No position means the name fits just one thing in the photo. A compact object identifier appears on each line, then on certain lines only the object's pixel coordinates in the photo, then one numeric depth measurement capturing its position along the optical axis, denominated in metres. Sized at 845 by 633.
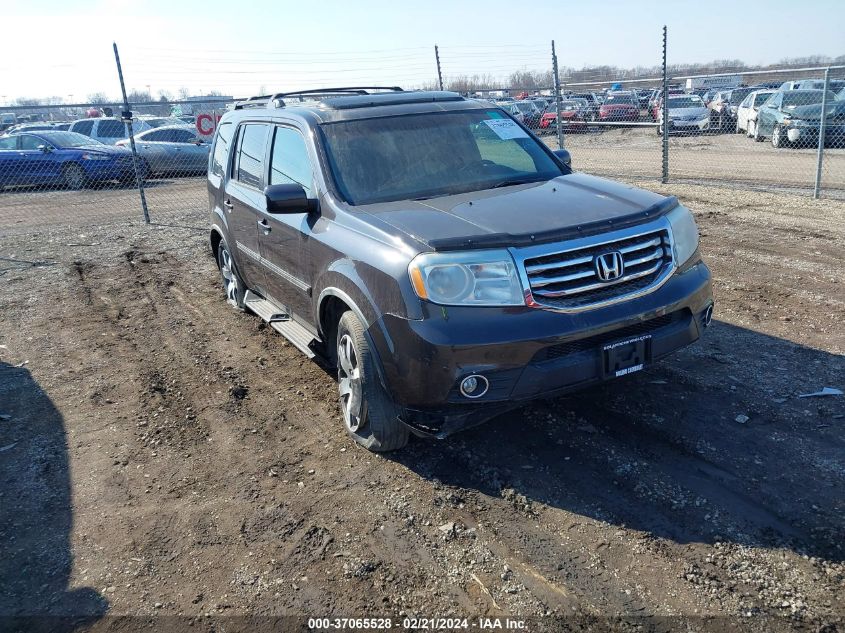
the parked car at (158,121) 25.36
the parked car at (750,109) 21.61
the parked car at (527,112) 26.09
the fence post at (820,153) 10.54
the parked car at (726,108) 24.12
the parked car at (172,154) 19.20
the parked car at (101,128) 22.78
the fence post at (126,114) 11.70
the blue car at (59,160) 17.81
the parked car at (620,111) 25.16
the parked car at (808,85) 21.48
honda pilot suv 3.59
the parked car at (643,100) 28.63
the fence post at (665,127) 12.92
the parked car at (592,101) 27.08
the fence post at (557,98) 14.50
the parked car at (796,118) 16.88
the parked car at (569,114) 25.96
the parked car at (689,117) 23.34
